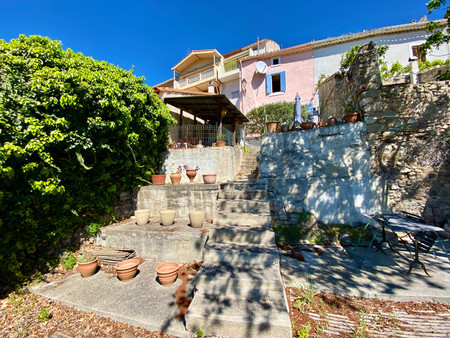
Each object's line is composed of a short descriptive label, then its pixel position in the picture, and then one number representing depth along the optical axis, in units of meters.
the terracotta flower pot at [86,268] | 3.83
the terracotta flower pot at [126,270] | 3.55
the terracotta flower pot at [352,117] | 5.35
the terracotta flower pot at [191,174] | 6.18
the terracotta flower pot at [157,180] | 5.99
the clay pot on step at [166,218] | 4.66
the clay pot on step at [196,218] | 4.45
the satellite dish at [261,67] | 14.58
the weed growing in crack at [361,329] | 2.17
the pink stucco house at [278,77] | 13.84
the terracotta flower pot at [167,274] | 3.32
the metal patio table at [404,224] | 3.12
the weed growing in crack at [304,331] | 2.15
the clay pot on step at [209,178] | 5.61
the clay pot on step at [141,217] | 4.89
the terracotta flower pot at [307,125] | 5.59
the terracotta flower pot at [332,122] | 5.50
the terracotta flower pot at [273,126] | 5.96
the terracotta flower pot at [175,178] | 6.24
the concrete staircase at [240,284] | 2.21
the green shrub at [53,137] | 3.14
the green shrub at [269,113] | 13.35
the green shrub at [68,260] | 4.14
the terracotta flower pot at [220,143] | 7.33
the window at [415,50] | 11.70
